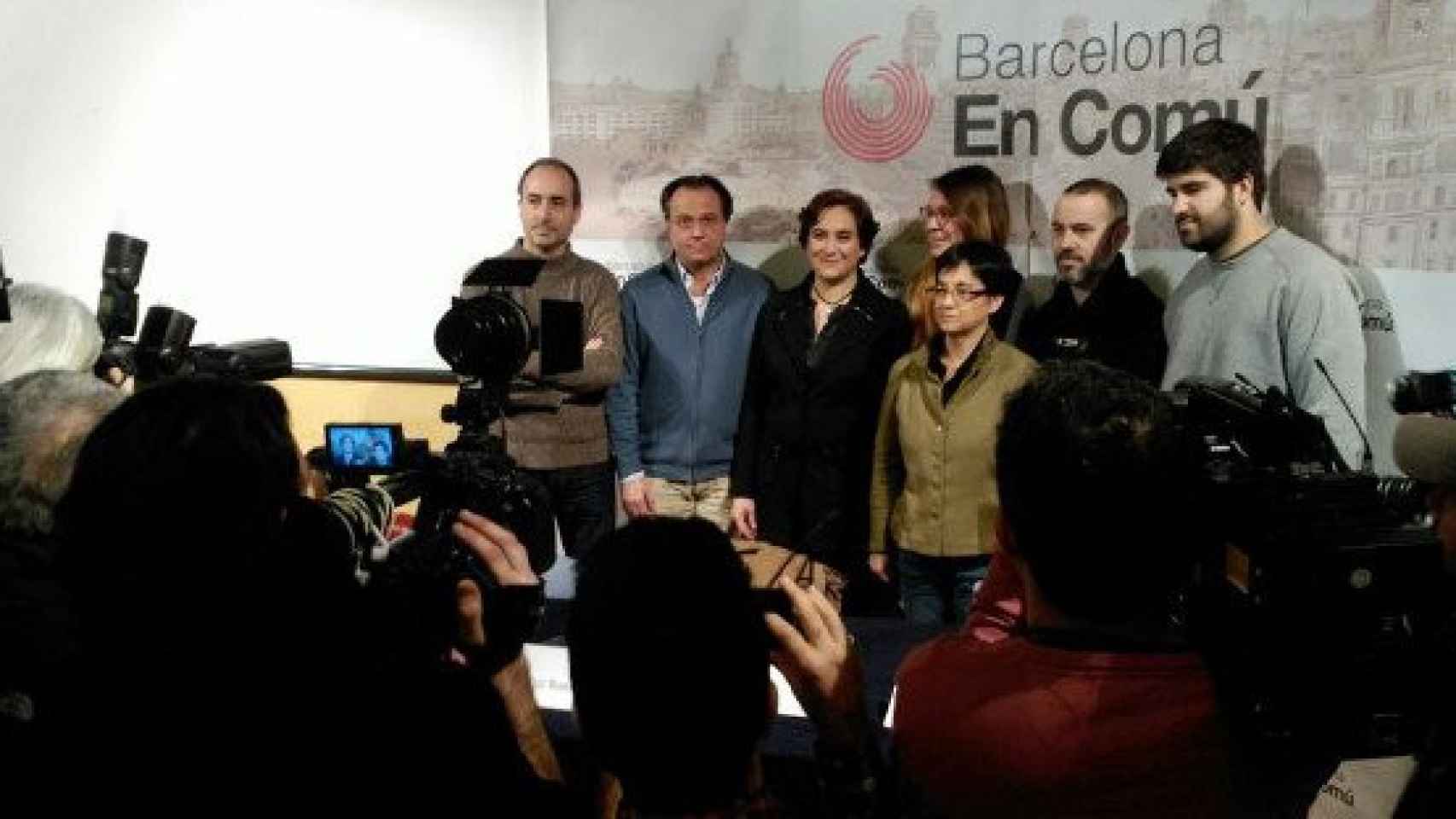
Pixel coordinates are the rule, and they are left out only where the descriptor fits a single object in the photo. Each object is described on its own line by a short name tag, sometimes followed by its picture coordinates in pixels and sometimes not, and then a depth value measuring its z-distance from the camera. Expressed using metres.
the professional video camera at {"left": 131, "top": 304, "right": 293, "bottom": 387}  2.61
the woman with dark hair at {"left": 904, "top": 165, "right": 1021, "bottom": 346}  3.67
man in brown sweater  3.80
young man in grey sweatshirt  3.05
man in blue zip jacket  3.81
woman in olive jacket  3.18
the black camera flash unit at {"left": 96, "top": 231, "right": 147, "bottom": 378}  2.95
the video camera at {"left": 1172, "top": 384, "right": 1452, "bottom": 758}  1.29
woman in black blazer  3.53
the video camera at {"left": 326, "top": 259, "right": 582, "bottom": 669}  1.43
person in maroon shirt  1.22
